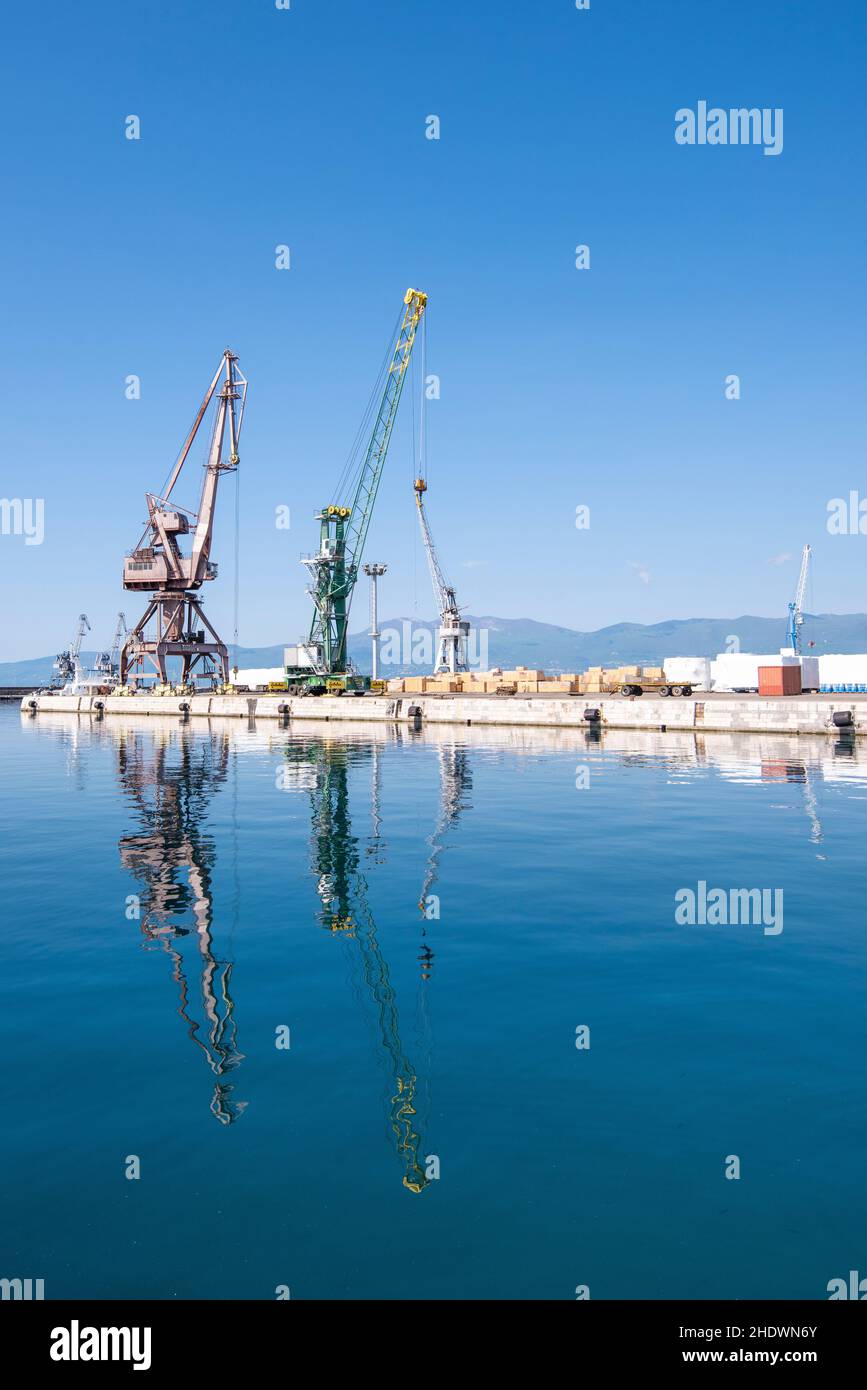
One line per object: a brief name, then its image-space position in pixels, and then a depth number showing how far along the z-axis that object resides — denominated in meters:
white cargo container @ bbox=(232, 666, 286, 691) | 167.88
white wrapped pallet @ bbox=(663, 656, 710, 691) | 108.56
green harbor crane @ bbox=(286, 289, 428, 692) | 121.38
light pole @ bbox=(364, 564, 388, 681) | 139.62
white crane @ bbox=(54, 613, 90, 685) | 183.25
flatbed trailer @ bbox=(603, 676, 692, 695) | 94.81
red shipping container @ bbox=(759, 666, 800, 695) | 78.94
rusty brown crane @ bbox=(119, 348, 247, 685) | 114.44
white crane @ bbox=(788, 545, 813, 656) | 158.38
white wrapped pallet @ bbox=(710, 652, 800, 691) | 119.56
